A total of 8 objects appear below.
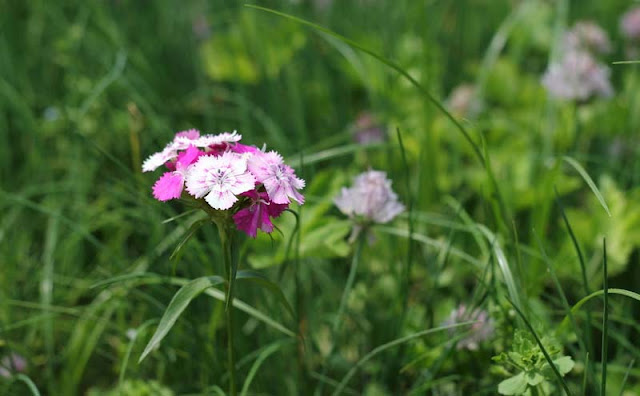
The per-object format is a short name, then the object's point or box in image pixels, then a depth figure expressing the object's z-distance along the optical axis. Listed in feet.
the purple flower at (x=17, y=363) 2.45
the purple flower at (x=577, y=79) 2.79
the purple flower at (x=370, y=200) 2.24
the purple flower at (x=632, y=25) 3.53
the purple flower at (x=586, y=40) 3.16
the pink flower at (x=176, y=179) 1.92
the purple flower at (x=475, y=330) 2.20
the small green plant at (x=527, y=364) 1.99
